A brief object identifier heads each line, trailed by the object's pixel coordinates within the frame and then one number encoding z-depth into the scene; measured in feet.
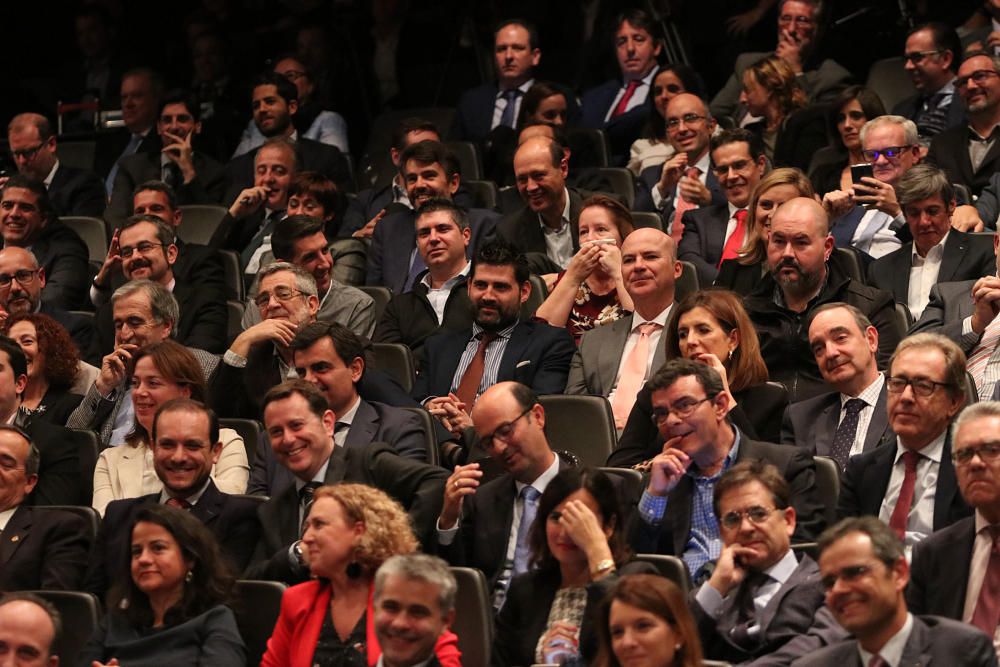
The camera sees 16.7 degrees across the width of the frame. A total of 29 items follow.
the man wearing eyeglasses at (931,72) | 41.63
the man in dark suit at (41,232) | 40.85
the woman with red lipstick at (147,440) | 30.09
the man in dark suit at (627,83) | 46.58
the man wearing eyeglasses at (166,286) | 36.51
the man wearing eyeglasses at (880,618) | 20.73
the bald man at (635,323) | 32.40
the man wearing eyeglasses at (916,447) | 25.58
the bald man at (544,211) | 38.78
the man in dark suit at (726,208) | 37.47
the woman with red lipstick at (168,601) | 24.39
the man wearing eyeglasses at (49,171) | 47.15
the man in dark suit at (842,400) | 28.36
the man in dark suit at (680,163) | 40.63
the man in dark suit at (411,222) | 39.59
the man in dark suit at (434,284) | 35.97
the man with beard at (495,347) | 32.72
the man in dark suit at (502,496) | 26.62
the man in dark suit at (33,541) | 27.40
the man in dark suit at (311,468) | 27.35
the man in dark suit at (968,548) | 22.93
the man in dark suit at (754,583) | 22.98
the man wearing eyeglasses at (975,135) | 38.51
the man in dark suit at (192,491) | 27.53
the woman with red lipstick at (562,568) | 23.75
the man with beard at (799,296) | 31.39
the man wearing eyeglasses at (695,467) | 25.70
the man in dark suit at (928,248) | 33.39
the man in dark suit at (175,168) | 46.76
